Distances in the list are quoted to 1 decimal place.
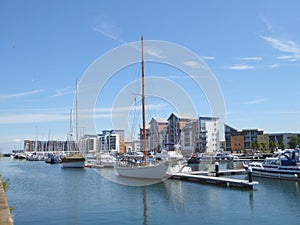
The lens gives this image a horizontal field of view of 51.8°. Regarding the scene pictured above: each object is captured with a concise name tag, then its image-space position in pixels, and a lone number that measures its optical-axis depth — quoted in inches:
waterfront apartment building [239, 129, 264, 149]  4064.0
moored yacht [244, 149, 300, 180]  1355.8
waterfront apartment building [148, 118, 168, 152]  3880.4
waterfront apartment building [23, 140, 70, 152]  6451.8
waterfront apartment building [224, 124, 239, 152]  4193.2
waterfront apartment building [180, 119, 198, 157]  3647.4
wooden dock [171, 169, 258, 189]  1075.9
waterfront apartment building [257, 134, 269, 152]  3764.8
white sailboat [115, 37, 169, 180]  1298.0
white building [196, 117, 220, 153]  3875.5
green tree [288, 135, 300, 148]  3452.3
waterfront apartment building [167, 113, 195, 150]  3937.0
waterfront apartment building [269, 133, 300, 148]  3870.6
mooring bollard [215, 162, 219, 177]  1538.1
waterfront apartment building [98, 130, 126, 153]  5132.9
